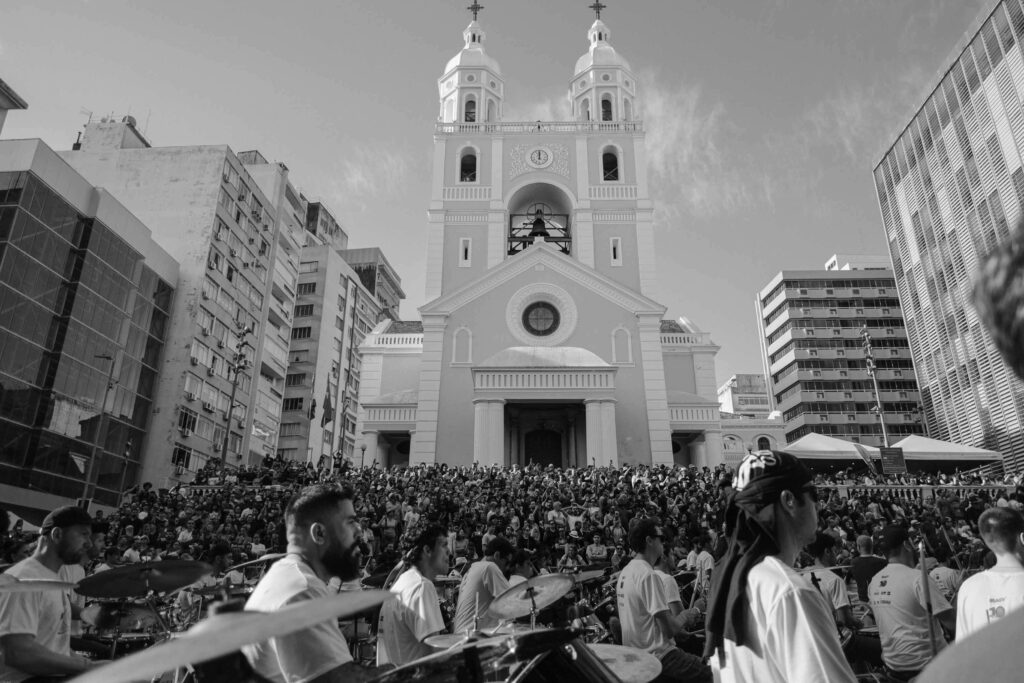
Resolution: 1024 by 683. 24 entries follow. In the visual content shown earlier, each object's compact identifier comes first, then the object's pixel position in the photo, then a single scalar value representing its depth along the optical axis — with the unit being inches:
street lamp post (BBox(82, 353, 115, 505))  1075.0
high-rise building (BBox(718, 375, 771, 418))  2987.2
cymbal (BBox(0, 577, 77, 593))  87.3
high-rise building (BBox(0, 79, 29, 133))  1096.8
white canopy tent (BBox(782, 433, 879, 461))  826.2
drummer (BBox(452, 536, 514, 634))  233.9
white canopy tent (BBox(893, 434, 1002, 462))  882.8
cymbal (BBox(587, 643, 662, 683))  152.2
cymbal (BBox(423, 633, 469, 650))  151.3
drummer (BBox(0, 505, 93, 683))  147.2
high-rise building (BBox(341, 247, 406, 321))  2999.5
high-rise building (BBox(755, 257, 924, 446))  2310.5
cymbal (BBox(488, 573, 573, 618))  171.6
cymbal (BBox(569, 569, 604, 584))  247.0
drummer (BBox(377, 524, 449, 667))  166.9
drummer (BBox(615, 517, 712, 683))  188.4
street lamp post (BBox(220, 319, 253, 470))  962.1
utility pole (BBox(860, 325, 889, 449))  898.3
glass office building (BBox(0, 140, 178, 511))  989.2
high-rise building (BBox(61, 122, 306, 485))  1390.3
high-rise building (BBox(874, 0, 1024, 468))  1270.9
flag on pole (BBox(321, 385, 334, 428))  1261.1
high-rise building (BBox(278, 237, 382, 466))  2148.1
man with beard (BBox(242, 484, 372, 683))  100.7
